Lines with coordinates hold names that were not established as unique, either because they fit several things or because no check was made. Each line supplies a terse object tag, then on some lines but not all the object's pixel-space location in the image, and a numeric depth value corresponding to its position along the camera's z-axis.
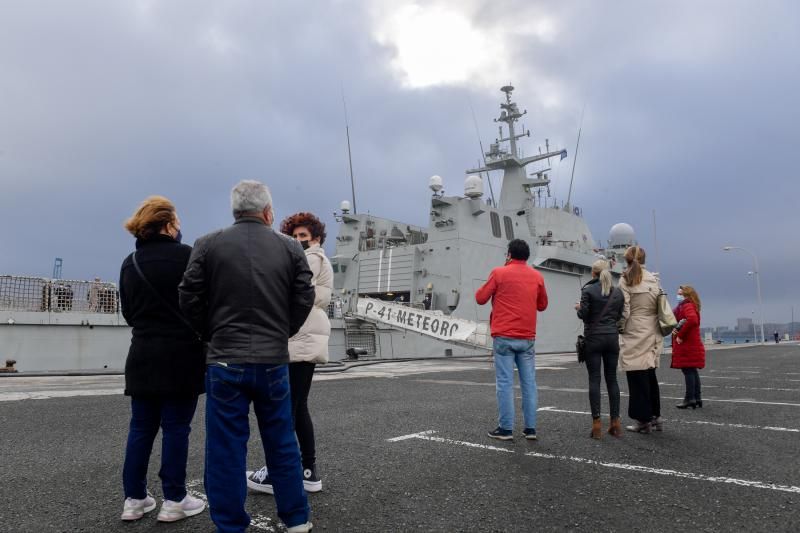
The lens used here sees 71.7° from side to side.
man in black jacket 2.40
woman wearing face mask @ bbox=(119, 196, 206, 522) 2.78
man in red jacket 4.72
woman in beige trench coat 5.12
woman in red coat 6.66
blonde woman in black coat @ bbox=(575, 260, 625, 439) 5.03
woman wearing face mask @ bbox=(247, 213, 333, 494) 3.11
